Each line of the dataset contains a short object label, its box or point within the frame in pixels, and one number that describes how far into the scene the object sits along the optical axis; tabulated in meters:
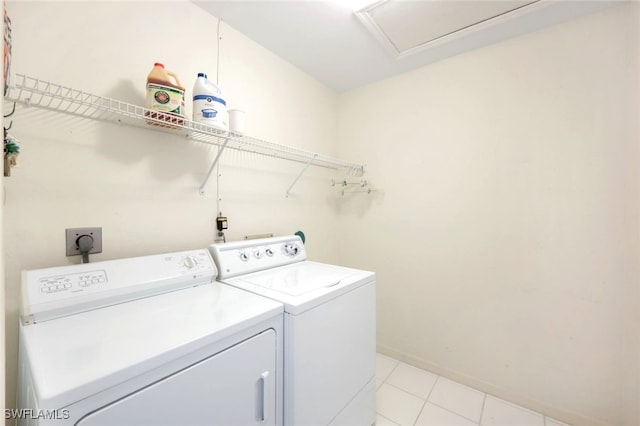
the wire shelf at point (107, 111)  1.06
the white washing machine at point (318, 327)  1.10
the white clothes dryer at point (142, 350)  0.66
